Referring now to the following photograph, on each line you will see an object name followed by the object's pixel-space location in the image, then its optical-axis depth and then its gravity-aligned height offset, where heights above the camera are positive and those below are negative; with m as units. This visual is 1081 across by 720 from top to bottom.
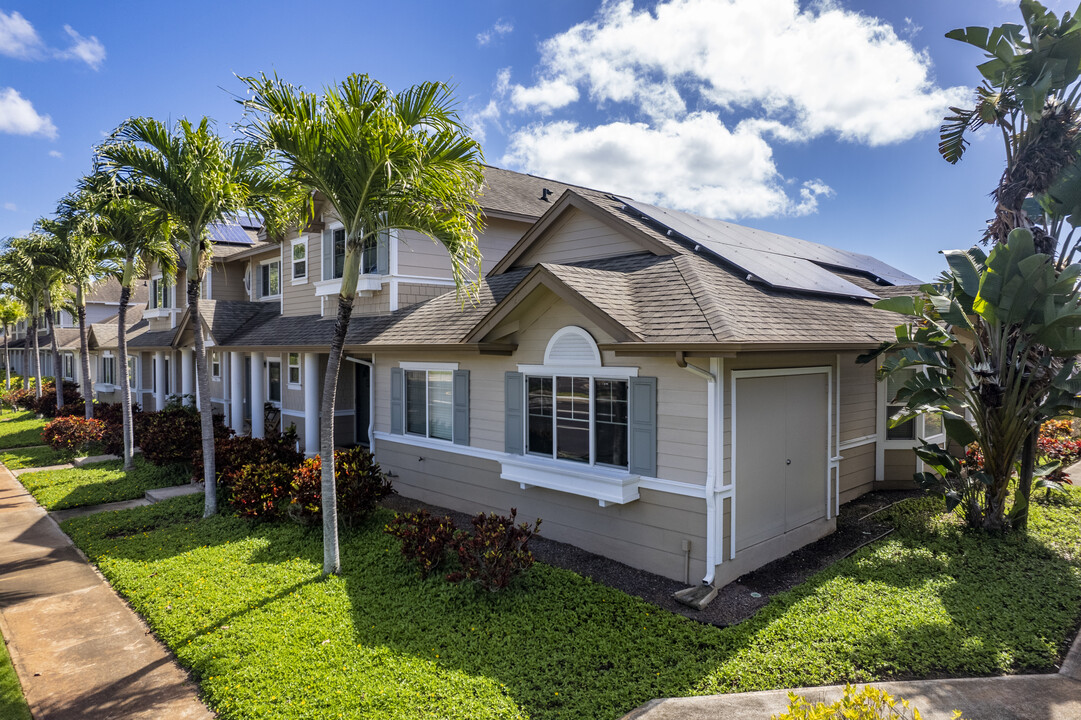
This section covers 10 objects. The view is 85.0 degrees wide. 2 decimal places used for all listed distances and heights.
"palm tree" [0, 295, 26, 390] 38.72 +2.49
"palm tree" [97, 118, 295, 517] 9.99 +3.00
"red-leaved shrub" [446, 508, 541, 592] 7.27 -2.66
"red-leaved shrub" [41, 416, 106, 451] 17.44 -2.60
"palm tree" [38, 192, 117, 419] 14.95 +2.84
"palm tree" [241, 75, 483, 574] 7.18 +2.34
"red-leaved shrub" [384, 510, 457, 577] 7.94 -2.66
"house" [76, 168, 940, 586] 7.79 -0.67
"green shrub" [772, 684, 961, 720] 3.12 -2.02
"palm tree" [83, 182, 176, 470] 11.31 +2.39
